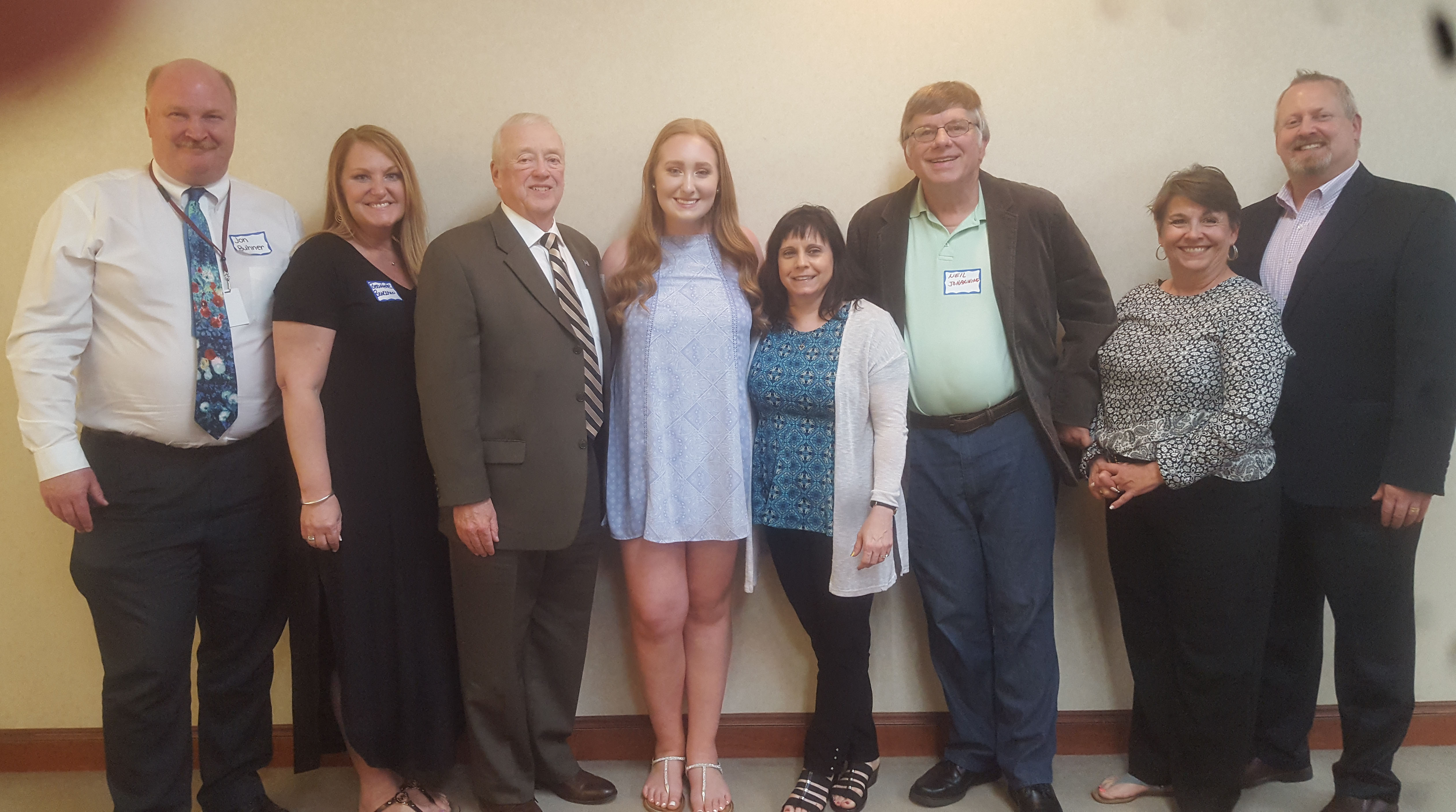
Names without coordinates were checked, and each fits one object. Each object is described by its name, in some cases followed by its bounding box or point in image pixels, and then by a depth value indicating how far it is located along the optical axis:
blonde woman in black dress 1.97
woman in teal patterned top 2.02
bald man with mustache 1.92
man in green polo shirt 2.16
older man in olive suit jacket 1.94
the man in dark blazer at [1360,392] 1.99
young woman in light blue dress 2.09
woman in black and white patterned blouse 1.96
